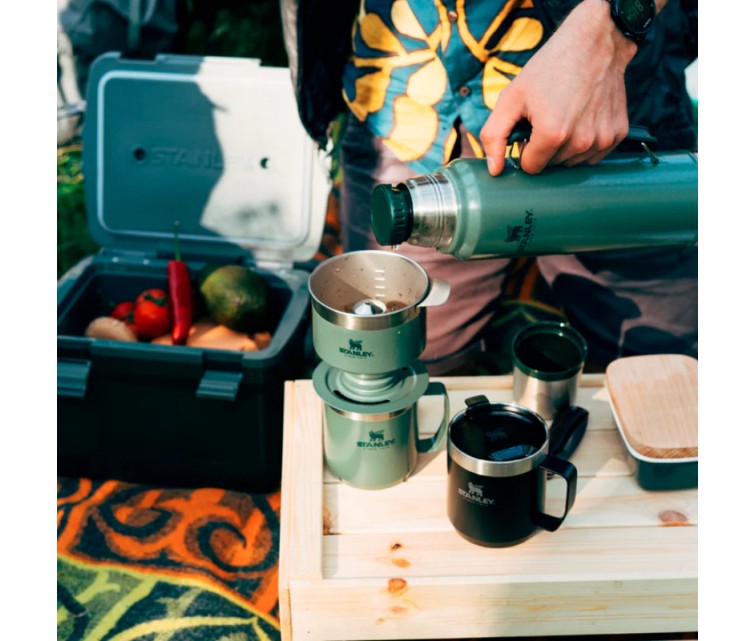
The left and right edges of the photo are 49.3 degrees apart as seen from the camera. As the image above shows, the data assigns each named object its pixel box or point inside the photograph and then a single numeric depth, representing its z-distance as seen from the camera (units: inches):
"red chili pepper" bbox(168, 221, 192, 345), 69.7
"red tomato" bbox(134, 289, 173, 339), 70.4
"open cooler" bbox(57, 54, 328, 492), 68.8
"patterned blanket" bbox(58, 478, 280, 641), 60.4
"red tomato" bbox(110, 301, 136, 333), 71.7
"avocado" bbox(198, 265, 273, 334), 69.5
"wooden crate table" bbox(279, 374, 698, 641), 43.1
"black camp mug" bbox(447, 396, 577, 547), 41.7
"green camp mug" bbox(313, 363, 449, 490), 45.9
